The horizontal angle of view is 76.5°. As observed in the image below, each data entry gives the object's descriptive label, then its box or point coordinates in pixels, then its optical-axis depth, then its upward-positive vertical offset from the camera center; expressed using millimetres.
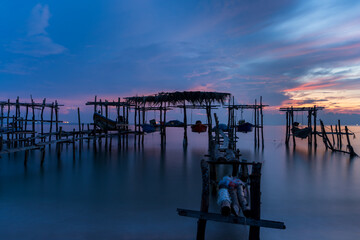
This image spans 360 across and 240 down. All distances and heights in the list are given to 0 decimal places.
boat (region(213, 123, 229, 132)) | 22469 -336
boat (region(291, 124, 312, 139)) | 23062 -823
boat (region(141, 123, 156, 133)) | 22484 -483
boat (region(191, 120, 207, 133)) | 21234 -331
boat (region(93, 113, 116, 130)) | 20688 +72
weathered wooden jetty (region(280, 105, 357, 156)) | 23100 +351
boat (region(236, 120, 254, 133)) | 22797 -321
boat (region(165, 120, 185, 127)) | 22547 -66
